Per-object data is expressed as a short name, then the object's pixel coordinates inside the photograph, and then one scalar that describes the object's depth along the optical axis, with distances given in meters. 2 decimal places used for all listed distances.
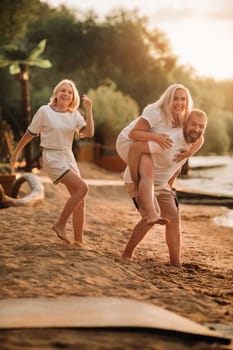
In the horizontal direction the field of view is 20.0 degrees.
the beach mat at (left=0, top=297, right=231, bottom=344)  3.71
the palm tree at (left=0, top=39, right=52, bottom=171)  18.53
